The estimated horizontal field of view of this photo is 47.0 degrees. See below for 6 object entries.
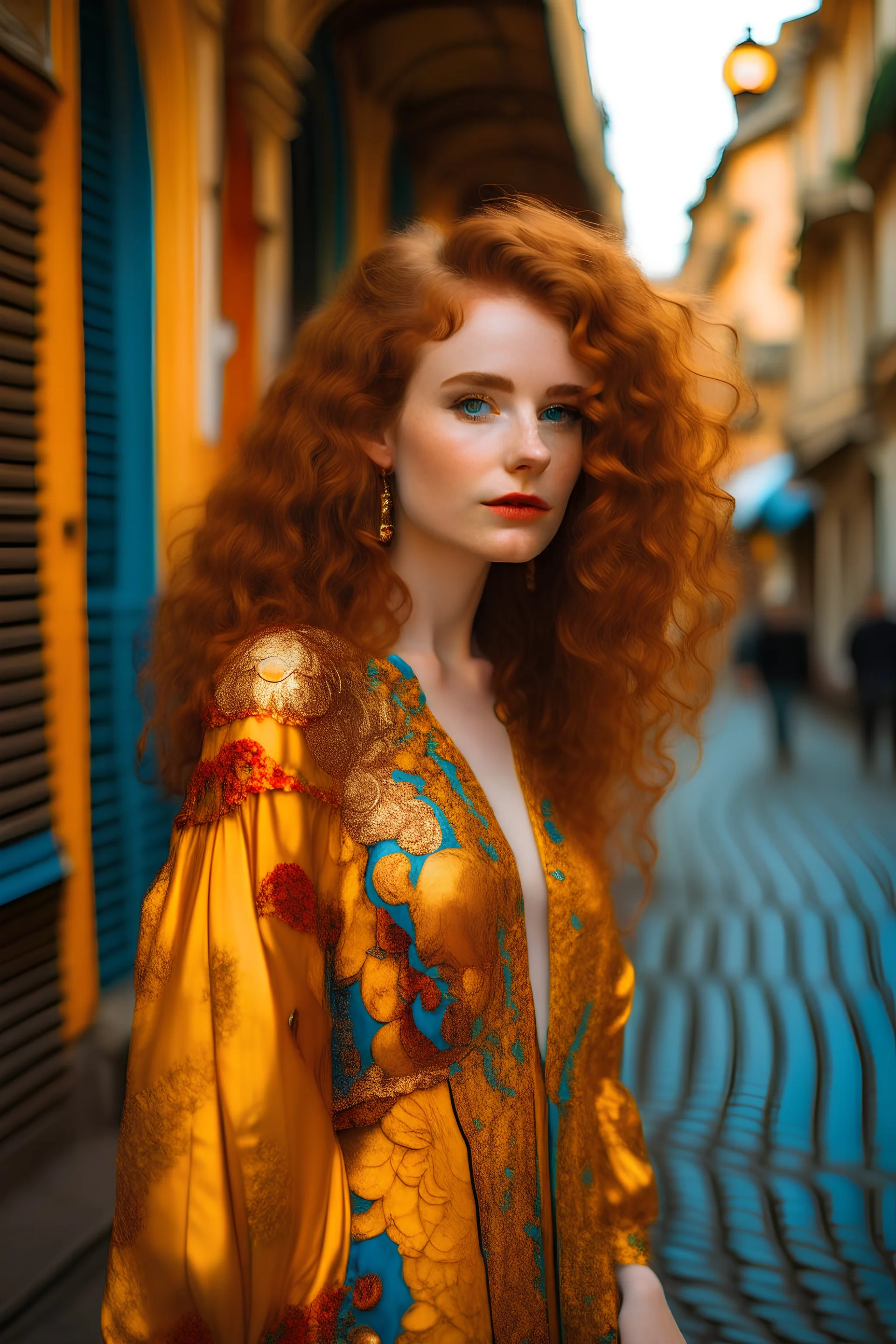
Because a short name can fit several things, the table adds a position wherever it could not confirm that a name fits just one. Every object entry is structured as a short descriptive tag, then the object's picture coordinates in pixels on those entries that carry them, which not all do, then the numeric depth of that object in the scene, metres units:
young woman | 1.09
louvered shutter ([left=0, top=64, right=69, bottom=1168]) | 2.37
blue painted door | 3.04
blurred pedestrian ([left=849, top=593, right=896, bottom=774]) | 9.30
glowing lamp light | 5.15
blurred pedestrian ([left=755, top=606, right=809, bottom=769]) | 9.98
